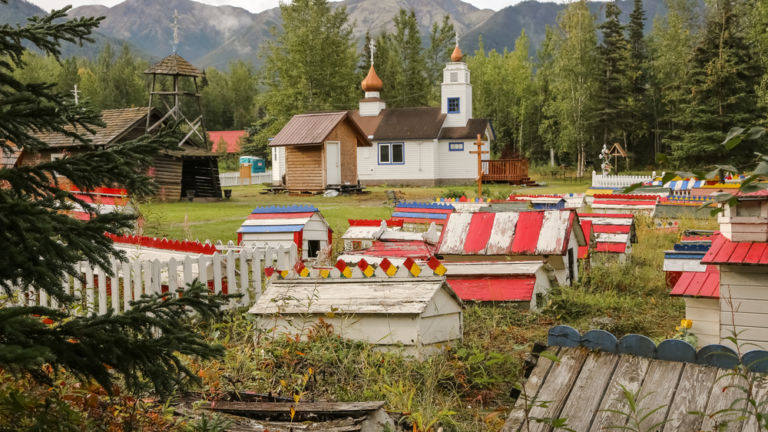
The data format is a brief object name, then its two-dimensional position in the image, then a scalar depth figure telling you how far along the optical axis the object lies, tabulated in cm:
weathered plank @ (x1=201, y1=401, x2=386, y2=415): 392
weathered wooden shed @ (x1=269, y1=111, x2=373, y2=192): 3036
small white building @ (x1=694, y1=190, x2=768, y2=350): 555
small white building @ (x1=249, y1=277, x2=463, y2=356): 576
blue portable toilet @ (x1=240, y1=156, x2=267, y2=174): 5984
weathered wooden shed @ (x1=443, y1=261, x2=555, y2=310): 804
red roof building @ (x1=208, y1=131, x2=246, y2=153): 7369
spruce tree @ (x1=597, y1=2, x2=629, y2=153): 4712
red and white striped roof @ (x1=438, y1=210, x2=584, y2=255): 901
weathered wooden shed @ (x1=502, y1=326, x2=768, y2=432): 321
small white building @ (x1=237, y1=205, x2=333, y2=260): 1146
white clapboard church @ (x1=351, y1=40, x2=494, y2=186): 3872
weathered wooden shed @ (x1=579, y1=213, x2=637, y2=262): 1111
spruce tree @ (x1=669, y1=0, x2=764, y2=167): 4056
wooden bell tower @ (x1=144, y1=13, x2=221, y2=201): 2672
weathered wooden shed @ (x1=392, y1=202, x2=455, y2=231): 1369
